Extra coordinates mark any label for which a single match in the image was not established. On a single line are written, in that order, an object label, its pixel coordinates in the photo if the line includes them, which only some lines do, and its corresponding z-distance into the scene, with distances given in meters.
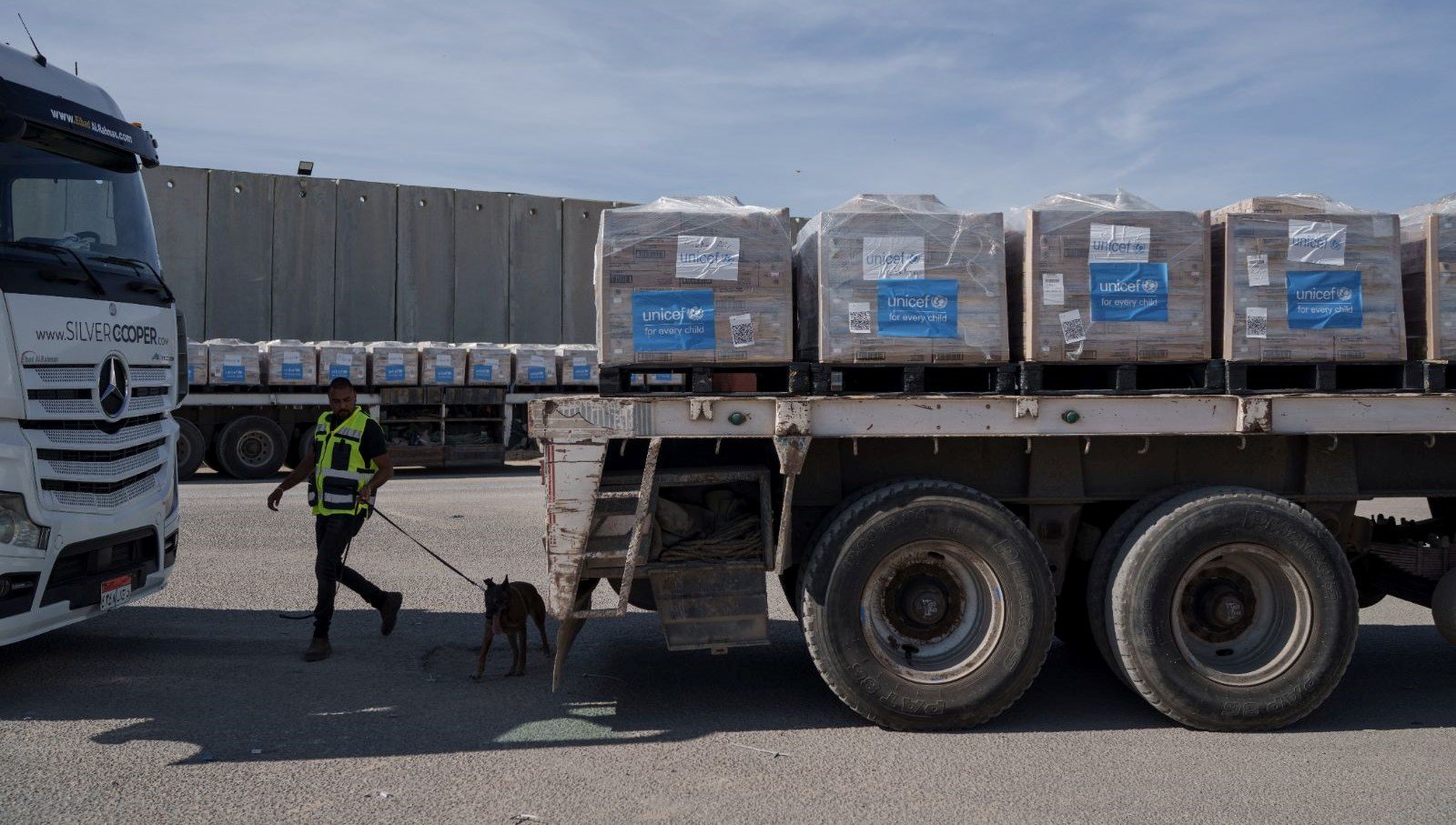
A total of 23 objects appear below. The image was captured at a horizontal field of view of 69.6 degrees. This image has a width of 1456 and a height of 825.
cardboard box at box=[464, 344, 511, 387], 19.22
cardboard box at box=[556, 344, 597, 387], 20.02
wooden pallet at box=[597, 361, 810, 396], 5.04
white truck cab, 5.02
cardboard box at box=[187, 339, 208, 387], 17.33
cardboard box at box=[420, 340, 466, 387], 18.80
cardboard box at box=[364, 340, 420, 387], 18.50
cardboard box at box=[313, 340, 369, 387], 18.36
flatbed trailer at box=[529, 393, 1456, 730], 4.97
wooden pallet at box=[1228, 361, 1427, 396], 5.16
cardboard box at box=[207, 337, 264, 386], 17.48
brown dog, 5.93
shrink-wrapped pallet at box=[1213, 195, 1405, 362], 5.12
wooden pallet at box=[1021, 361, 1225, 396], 5.10
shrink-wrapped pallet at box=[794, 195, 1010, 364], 5.03
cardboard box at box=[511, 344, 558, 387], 19.62
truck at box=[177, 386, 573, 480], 17.47
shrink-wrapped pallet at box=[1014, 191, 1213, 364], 5.07
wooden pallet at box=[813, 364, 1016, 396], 5.08
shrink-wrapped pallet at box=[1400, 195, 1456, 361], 5.18
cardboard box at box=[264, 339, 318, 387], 17.89
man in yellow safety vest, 6.39
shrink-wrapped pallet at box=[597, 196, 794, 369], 5.00
